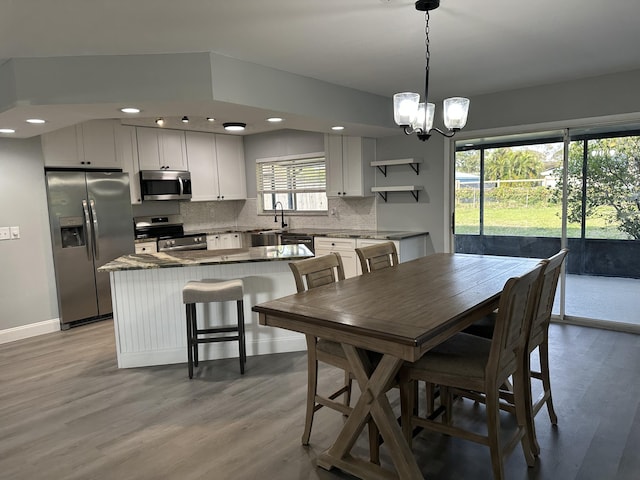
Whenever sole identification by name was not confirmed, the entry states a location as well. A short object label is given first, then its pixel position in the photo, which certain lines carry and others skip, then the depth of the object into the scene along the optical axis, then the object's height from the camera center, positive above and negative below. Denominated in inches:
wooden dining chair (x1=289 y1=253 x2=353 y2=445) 90.4 -31.2
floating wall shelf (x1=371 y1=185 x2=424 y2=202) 206.3 +4.6
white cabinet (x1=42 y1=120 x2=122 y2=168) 182.2 +27.1
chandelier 99.5 +19.7
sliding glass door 169.0 -6.0
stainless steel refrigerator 185.3 -10.7
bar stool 131.0 -28.7
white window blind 248.2 +11.2
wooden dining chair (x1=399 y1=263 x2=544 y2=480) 74.6 -30.6
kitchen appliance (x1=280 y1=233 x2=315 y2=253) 227.6 -19.8
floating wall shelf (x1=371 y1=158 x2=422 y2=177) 205.2 +16.9
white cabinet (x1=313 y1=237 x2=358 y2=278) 210.2 -23.7
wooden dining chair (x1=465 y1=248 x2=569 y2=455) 89.0 -31.5
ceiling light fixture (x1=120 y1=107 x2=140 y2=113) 131.5 +29.5
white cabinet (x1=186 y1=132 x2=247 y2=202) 248.5 +22.3
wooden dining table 70.4 -20.8
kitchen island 142.0 -31.4
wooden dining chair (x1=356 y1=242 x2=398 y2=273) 122.9 -16.7
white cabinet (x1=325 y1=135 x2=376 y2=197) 219.1 +18.0
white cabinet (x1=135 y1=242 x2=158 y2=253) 214.1 -19.8
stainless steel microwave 221.3 +11.4
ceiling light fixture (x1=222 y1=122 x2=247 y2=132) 179.1 +31.9
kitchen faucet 266.8 -5.3
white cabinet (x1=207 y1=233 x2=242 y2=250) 249.6 -21.0
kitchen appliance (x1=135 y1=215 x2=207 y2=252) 223.6 -14.6
